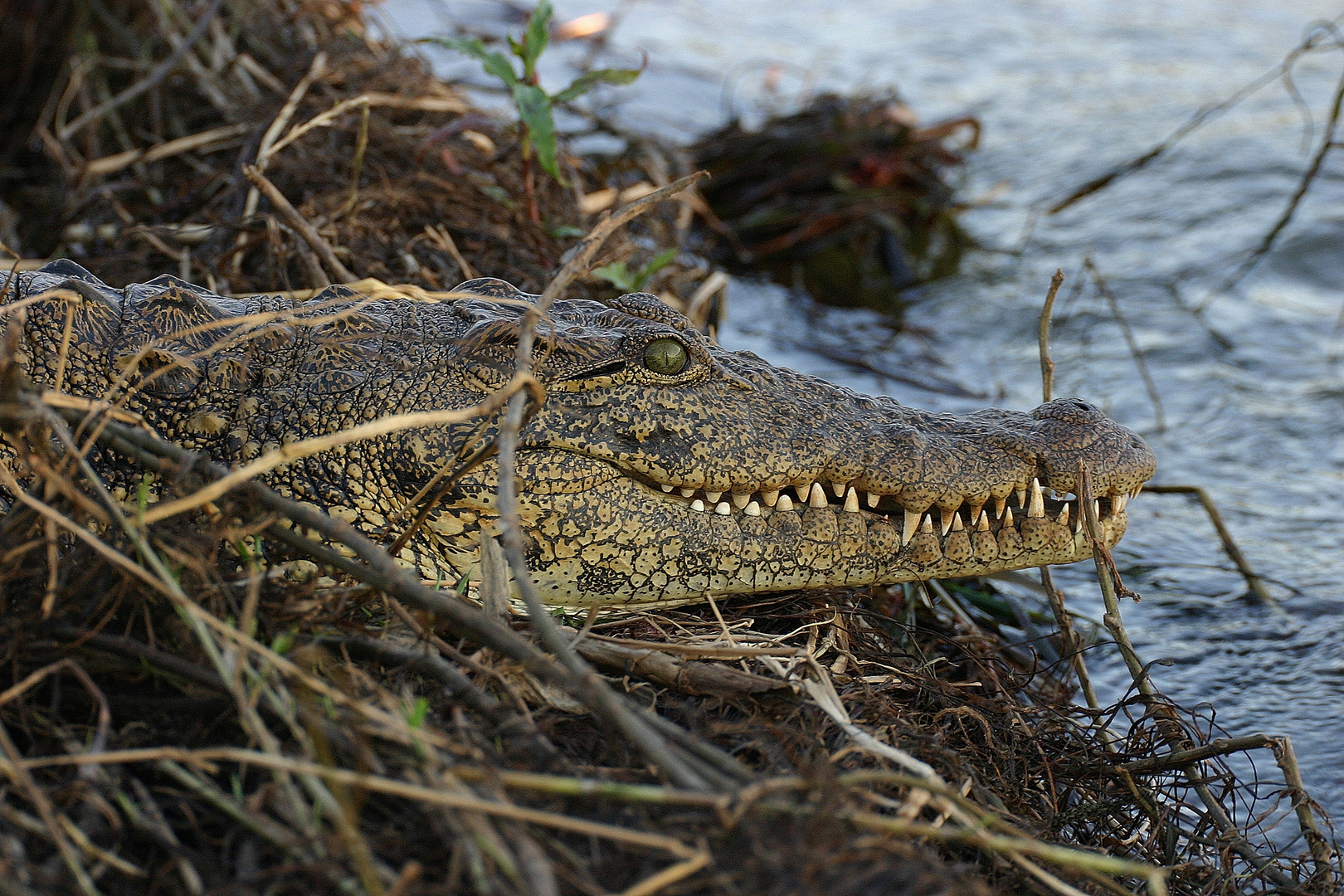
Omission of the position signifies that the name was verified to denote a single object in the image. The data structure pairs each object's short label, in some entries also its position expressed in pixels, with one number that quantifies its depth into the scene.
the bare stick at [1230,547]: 7.50
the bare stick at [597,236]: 4.02
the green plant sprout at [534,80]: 8.25
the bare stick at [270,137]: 8.10
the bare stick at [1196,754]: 4.64
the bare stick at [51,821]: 3.03
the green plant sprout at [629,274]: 7.98
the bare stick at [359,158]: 8.20
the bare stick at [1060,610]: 5.85
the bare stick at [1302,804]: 4.63
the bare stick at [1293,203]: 9.80
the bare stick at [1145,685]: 4.69
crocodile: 5.07
